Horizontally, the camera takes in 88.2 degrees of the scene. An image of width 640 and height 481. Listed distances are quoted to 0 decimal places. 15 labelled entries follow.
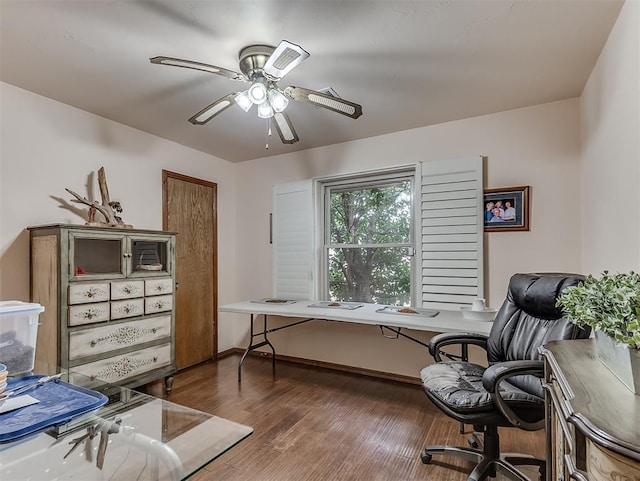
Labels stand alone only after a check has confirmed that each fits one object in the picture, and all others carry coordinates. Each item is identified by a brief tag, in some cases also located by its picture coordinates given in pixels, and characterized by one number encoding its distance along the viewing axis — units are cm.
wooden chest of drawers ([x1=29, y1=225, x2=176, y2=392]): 227
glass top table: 105
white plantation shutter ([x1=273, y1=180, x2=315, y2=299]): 367
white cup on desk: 262
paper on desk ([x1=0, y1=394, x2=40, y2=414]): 117
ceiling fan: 172
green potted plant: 80
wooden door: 351
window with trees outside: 336
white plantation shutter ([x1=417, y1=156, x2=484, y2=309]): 285
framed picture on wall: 269
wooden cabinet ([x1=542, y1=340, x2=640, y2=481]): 62
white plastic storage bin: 153
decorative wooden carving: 264
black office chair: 152
